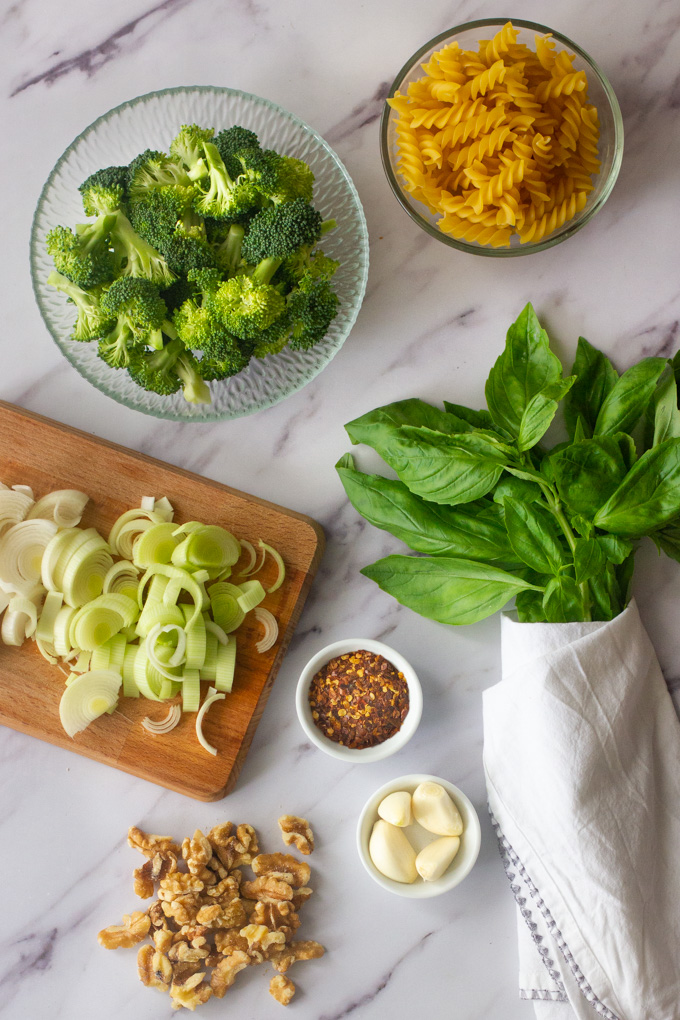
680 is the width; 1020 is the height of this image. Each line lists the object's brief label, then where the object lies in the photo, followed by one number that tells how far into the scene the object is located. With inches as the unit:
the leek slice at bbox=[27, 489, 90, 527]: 32.1
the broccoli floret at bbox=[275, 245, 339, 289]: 30.0
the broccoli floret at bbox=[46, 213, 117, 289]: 29.6
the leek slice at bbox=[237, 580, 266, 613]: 32.0
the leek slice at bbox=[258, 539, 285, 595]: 32.3
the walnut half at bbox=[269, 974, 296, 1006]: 32.3
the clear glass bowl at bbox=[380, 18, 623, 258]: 31.1
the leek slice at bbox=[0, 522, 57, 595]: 31.7
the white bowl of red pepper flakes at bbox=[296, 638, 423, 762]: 31.6
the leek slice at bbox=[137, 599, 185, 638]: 31.7
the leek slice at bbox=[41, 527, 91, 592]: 31.7
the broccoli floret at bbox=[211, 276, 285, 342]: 29.4
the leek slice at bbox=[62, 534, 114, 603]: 31.7
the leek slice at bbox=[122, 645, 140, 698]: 31.9
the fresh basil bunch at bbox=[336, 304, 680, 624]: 30.0
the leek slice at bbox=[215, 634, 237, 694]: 31.9
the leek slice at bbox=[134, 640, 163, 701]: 31.7
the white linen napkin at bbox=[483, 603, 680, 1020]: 30.6
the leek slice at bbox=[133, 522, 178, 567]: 31.8
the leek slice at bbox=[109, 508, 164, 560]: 32.3
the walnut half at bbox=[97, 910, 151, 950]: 32.4
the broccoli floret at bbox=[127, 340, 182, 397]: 30.2
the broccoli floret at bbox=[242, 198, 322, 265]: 29.4
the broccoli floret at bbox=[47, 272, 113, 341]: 30.0
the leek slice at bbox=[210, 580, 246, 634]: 32.1
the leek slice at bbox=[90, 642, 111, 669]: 31.8
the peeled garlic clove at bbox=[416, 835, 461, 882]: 31.2
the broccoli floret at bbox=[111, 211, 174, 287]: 29.7
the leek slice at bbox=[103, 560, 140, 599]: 32.2
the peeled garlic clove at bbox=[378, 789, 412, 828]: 31.3
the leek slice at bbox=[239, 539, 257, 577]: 32.4
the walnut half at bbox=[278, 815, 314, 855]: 32.5
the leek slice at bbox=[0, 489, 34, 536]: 32.0
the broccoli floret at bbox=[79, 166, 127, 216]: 29.6
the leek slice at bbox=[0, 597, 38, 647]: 31.8
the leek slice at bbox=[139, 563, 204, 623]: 31.8
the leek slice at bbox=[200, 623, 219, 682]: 32.0
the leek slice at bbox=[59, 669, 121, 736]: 31.6
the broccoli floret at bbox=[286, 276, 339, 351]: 30.2
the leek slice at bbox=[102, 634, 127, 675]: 32.0
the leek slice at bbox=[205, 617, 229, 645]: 32.0
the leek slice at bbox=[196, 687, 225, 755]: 32.0
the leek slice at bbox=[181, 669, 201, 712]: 31.9
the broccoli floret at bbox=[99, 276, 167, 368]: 29.5
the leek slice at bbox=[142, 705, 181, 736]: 32.1
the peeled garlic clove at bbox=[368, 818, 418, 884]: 31.3
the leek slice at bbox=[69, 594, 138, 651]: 31.7
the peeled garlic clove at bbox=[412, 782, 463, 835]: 31.3
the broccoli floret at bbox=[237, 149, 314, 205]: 29.6
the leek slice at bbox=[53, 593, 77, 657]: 31.8
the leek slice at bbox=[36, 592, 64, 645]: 31.9
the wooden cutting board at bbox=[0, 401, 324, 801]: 32.1
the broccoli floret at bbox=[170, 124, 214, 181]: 29.8
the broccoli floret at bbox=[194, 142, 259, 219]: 29.5
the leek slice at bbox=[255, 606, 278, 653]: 32.2
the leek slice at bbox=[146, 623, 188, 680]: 31.5
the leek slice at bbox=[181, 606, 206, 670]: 31.7
